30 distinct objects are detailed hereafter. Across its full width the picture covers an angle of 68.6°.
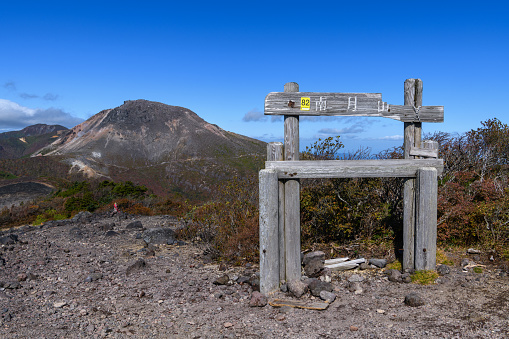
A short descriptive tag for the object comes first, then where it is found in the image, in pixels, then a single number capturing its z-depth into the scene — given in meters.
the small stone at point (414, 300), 5.25
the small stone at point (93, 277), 7.08
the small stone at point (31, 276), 7.18
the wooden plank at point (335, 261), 6.97
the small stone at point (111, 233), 10.82
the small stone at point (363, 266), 6.89
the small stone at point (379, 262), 6.92
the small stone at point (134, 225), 11.94
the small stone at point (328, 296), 5.51
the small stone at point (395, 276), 6.25
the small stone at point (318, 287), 5.70
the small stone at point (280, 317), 5.05
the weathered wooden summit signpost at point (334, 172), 5.89
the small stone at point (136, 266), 7.42
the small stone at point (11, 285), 6.66
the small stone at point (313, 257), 6.86
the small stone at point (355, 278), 6.30
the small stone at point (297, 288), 5.68
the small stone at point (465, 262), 6.77
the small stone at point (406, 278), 6.19
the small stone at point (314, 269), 6.58
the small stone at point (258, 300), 5.51
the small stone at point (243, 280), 6.53
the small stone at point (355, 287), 5.86
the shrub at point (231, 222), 7.93
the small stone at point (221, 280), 6.45
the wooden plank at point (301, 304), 5.29
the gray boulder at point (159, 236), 9.89
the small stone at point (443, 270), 6.37
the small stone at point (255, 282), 6.26
